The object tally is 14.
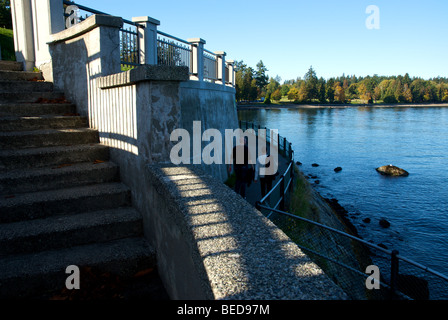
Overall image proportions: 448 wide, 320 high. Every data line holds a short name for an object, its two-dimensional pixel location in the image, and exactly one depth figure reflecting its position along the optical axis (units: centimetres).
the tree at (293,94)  17068
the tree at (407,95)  17275
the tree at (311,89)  15925
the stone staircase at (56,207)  369
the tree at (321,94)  15975
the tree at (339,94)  17350
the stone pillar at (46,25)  759
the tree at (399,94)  17238
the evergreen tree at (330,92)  16290
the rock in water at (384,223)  1745
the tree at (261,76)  16262
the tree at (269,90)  19080
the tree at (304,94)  15912
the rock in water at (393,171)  2798
